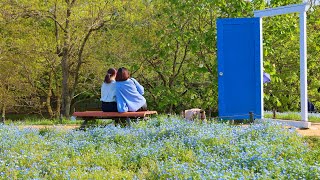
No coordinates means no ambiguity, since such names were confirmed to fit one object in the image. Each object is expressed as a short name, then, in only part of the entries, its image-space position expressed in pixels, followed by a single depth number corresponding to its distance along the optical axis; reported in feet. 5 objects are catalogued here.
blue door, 65.87
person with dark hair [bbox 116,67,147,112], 62.13
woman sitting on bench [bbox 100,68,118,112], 63.36
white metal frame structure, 59.72
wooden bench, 59.06
